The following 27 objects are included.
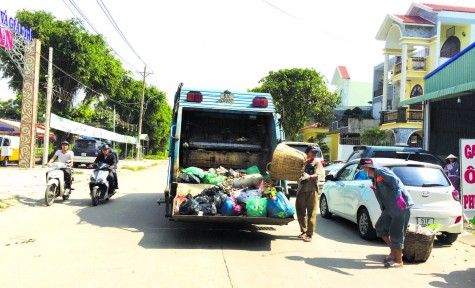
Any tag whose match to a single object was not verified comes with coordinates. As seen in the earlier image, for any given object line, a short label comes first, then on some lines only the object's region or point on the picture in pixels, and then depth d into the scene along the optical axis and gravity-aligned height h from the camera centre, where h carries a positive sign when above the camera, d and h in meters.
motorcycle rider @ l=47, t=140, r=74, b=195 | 11.22 -0.44
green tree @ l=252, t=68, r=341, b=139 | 32.50 +4.55
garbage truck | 8.16 +0.39
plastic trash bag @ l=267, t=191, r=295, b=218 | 7.00 -0.92
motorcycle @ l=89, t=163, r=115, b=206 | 10.71 -0.98
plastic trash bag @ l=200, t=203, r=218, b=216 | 6.96 -0.98
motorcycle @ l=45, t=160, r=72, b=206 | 10.45 -1.00
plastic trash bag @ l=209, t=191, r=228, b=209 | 7.17 -0.84
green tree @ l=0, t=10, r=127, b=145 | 32.16 +6.57
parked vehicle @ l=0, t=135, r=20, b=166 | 24.66 -0.46
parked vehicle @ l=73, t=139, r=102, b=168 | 26.45 -0.37
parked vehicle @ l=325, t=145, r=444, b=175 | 10.91 +0.09
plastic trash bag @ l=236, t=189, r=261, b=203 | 7.28 -0.77
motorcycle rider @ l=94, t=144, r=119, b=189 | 11.26 -0.34
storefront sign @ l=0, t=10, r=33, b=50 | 20.20 +5.52
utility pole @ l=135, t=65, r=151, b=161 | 43.12 +7.29
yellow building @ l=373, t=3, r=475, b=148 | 26.06 +7.73
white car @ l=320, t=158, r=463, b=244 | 7.48 -0.77
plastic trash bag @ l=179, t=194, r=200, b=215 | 6.91 -0.96
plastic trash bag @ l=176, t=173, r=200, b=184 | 8.19 -0.59
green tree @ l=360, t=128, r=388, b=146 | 25.95 +1.17
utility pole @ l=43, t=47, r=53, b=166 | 23.28 +1.86
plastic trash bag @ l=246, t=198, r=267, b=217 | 7.03 -0.94
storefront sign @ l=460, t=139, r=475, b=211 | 9.10 -0.30
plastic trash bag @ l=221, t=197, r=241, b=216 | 7.02 -0.97
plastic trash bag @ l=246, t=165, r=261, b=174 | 8.93 -0.40
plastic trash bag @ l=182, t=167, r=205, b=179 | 8.46 -0.45
